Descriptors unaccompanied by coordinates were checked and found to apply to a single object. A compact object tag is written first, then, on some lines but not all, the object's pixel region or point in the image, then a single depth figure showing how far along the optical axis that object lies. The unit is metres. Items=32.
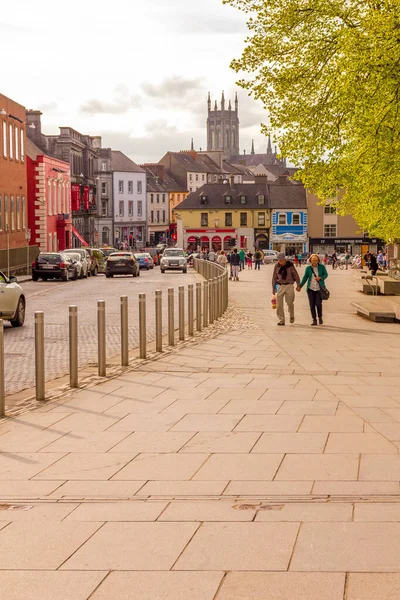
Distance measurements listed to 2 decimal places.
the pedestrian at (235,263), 46.53
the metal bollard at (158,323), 15.09
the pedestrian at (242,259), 66.20
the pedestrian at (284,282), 20.83
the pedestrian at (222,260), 48.92
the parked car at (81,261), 48.59
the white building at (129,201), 119.54
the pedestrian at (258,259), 71.12
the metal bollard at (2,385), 9.44
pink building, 67.00
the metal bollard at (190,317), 17.69
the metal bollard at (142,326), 13.99
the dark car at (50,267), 44.84
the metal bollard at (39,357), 10.32
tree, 21.61
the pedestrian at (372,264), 48.77
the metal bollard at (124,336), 13.14
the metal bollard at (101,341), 12.08
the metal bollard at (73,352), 11.18
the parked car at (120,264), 49.56
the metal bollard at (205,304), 20.06
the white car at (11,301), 19.80
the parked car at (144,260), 65.31
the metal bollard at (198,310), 18.53
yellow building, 110.44
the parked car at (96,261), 54.22
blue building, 107.25
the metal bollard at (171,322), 16.02
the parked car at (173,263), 57.49
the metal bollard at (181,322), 16.79
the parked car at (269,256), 94.12
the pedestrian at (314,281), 20.67
